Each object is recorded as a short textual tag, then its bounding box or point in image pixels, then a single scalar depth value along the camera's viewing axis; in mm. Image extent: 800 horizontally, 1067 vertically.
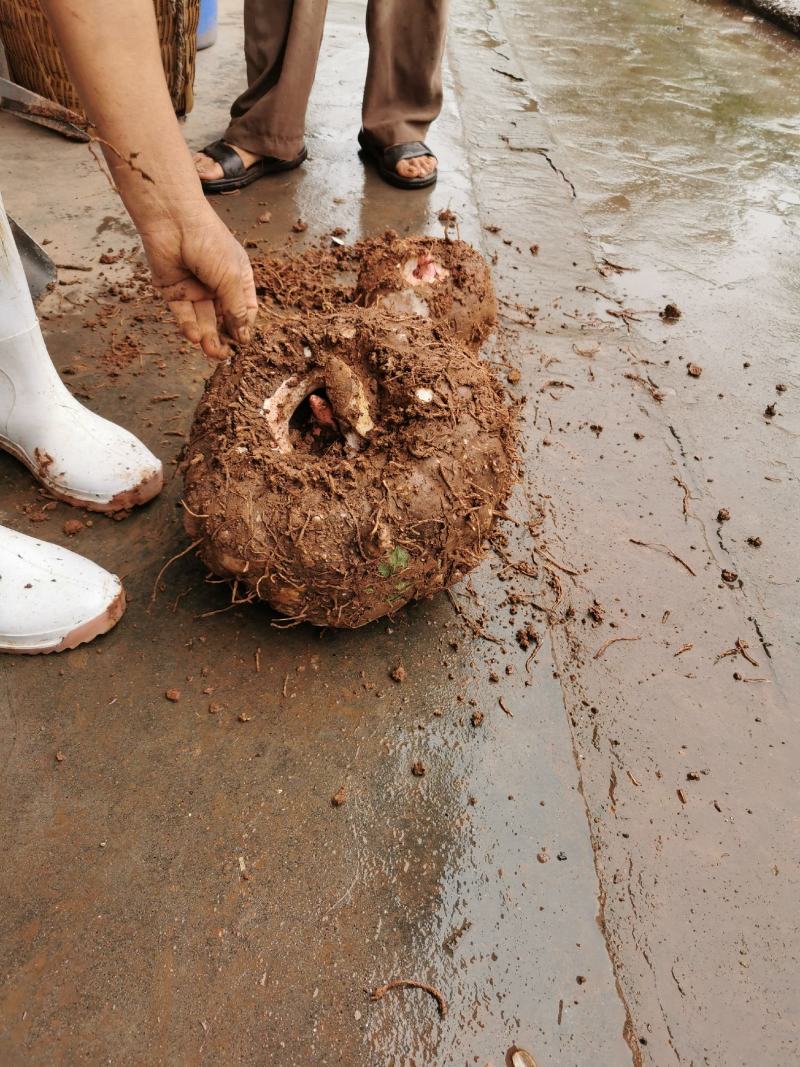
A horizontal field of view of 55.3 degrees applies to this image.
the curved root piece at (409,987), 1189
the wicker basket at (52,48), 3174
